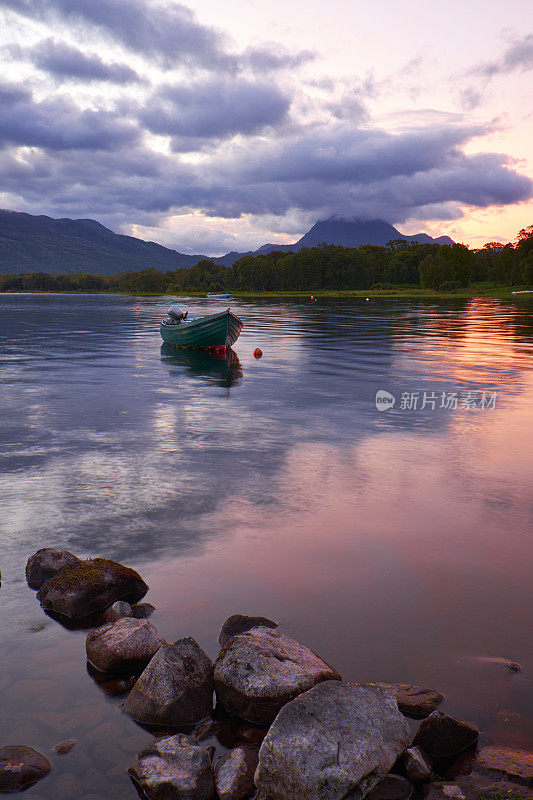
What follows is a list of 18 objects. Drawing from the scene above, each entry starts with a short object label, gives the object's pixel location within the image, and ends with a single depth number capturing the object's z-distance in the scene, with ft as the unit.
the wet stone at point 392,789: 18.42
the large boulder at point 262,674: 21.80
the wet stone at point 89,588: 29.58
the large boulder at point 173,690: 22.27
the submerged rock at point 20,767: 19.33
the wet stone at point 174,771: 18.62
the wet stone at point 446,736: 20.20
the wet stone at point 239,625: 26.21
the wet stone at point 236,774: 18.56
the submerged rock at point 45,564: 32.14
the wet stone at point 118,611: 28.22
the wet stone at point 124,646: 24.71
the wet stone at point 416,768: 19.17
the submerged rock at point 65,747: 20.54
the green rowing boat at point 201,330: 136.98
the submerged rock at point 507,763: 18.85
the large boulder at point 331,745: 17.58
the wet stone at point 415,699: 21.72
